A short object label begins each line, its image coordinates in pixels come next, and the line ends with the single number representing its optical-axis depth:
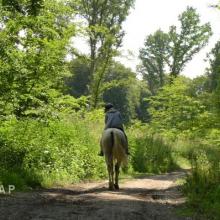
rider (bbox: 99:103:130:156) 13.91
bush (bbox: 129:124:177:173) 22.97
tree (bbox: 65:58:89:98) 74.81
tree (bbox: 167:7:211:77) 63.66
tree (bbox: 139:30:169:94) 85.50
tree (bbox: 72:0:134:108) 41.53
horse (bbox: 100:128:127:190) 13.59
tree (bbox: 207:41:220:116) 18.52
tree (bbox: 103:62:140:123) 77.19
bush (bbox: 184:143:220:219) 9.84
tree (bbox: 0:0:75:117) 13.30
